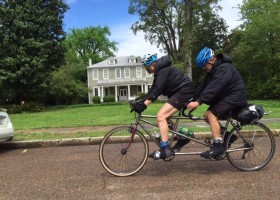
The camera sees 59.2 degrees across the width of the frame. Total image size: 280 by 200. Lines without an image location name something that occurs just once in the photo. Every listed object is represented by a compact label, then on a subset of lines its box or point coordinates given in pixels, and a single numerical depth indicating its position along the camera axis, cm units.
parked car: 569
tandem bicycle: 384
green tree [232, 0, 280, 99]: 2546
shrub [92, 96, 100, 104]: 3839
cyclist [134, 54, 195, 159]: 375
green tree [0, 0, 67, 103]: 1910
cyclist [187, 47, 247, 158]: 368
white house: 4351
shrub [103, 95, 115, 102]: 3997
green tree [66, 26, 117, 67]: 5535
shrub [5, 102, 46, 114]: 1941
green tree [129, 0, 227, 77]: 2648
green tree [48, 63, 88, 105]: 3295
